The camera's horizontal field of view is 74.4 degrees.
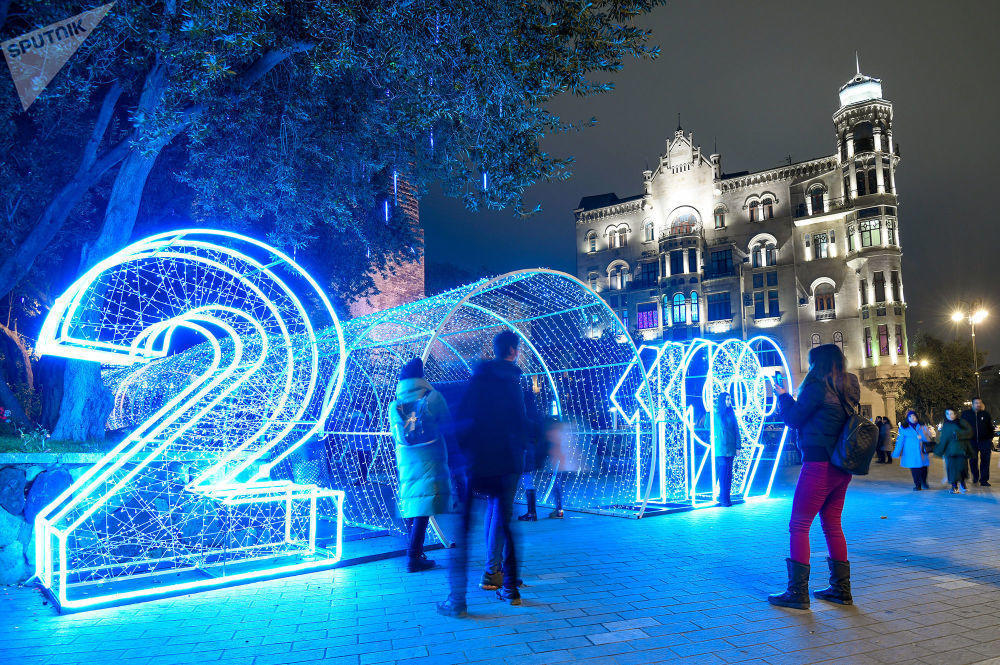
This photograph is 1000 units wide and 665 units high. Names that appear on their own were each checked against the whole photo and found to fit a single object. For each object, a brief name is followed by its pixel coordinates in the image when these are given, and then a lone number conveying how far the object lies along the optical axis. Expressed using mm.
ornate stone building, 41000
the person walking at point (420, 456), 5852
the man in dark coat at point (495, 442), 4812
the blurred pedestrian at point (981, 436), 12475
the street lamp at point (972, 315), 28828
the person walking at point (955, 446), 11719
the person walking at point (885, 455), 18147
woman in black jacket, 4785
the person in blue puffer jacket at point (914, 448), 12109
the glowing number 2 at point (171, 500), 5191
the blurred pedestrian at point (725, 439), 10086
